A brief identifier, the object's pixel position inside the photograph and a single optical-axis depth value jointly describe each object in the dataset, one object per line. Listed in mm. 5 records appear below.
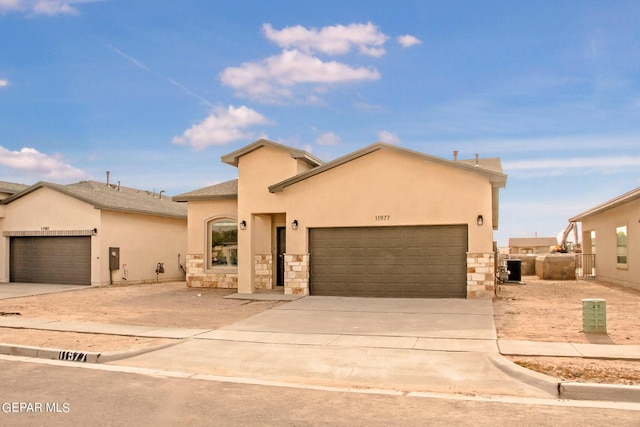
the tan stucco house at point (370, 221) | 16031
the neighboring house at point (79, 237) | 23469
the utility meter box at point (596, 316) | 10211
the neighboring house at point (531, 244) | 52969
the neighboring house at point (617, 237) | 19969
